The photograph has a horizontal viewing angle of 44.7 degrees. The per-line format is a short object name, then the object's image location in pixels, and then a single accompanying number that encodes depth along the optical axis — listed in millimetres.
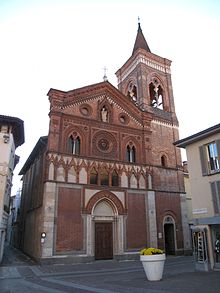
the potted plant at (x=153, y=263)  10992
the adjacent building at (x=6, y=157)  18312
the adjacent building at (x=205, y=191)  14047
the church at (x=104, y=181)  19344
